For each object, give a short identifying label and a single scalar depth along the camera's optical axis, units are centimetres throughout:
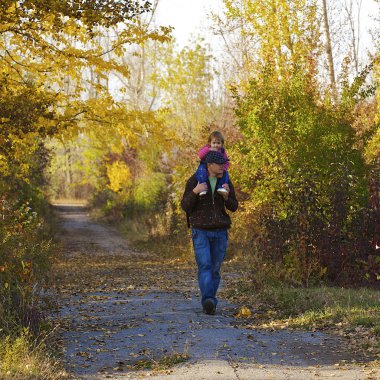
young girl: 1811
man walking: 1827
